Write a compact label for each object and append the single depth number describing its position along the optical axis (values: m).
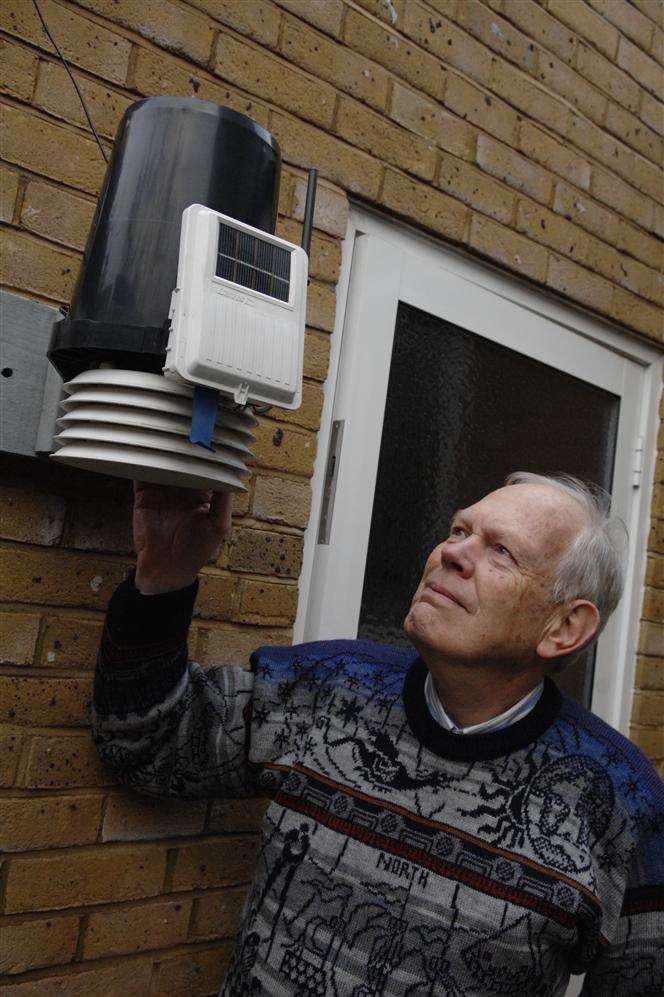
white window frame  2.05
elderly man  1.45
